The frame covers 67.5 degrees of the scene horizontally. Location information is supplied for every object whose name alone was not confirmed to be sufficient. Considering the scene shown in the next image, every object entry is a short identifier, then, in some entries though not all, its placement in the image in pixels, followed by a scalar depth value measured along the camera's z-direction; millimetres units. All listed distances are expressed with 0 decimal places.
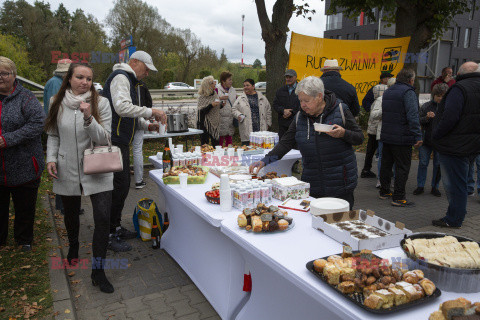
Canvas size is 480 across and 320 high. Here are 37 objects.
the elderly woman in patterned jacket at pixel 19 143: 3404
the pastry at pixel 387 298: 1363
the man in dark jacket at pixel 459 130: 4020
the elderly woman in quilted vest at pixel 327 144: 2887
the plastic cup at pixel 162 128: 5899
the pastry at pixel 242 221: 2251
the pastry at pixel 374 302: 1349
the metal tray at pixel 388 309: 1339
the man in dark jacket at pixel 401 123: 4961
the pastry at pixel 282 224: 2179
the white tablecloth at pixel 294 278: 1453
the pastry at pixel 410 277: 1499
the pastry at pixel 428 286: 1435
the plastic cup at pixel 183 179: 3203
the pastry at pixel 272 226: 2168
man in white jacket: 3514
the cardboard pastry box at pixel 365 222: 1875
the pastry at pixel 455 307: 1238
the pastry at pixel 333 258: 1693
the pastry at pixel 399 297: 1381
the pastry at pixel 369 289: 1440
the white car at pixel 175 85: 31203
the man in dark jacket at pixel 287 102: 6488
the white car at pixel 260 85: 32806
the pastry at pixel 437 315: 1272
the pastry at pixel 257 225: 2152
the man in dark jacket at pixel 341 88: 4797
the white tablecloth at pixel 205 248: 2723
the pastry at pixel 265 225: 2160
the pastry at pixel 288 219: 2244
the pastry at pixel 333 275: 1536
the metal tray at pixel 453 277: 1490
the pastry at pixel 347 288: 1472
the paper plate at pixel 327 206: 2278
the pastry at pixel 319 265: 1641
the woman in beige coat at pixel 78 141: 2928
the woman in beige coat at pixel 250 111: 6754
